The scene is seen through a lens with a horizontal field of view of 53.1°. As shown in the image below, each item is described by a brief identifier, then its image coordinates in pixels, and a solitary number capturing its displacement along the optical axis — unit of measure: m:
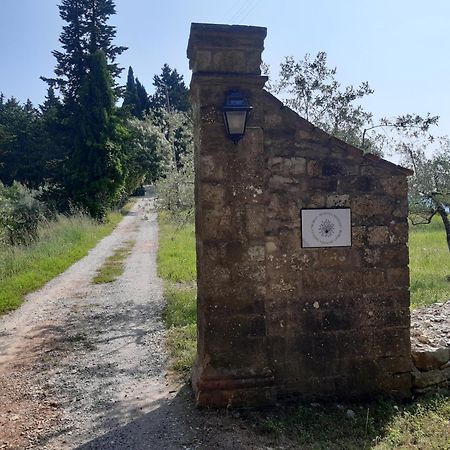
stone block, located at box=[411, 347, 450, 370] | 4.80
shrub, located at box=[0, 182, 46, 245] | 16.77
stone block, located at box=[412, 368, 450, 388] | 4.75
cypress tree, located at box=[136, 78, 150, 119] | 52.69
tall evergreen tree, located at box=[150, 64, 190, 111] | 48.16
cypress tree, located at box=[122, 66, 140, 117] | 49.94
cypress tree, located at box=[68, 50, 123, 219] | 25.02
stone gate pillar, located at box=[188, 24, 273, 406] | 4.11
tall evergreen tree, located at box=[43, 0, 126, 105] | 26.16
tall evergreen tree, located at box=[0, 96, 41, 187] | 36.75
